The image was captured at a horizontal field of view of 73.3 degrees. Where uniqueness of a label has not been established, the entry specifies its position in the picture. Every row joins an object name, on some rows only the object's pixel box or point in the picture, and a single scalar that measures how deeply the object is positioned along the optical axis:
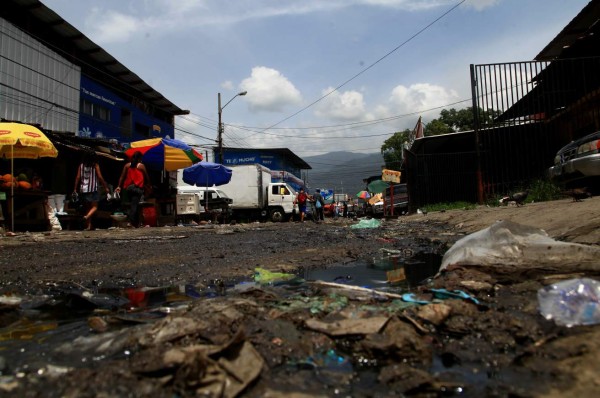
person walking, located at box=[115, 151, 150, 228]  8.78
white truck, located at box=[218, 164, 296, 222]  21.47
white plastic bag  2.68
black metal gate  10.51
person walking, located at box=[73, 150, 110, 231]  9.16
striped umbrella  11.10
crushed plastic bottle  1.84
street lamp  26.73
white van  13.76
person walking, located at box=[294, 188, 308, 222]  17.91
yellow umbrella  7.43
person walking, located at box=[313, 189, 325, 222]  18.65
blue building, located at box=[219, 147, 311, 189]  43.75
